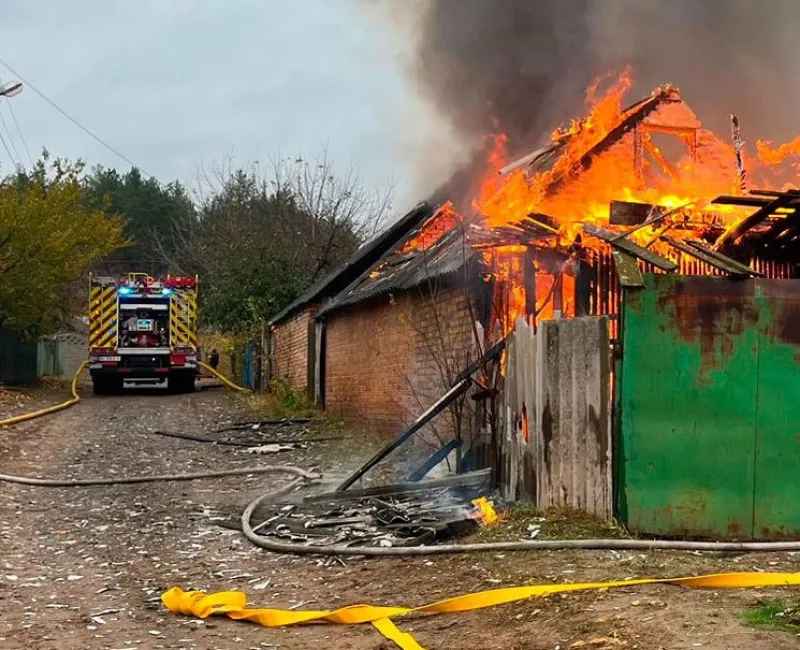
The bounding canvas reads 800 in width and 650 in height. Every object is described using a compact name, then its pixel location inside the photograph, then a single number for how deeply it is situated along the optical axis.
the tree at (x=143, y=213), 47.38
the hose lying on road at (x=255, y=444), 12.72
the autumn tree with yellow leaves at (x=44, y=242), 19.31
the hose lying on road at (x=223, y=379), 25.62
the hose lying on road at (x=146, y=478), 9.12
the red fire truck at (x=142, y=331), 23.06
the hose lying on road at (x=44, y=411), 14.12
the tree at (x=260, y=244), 27.41
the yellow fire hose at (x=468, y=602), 4.38
